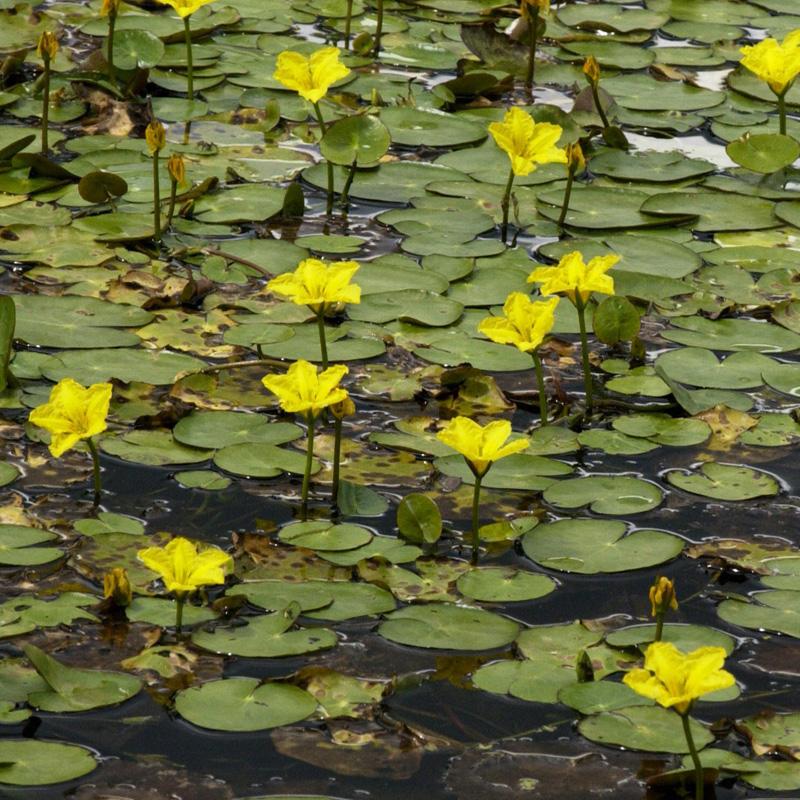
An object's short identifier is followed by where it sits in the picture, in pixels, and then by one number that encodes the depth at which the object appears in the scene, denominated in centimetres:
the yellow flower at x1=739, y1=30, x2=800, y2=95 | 808
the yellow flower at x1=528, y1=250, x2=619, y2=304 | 582
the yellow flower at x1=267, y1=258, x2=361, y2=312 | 561
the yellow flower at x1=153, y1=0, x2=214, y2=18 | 856
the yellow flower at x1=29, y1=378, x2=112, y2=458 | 516
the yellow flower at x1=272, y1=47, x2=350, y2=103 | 757
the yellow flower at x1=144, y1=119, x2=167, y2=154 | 701
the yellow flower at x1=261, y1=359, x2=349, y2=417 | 515
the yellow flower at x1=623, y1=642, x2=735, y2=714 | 368
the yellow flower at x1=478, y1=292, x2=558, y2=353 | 567
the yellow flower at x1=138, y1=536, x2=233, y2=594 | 451
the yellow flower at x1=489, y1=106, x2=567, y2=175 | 711
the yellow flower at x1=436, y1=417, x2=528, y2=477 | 502
